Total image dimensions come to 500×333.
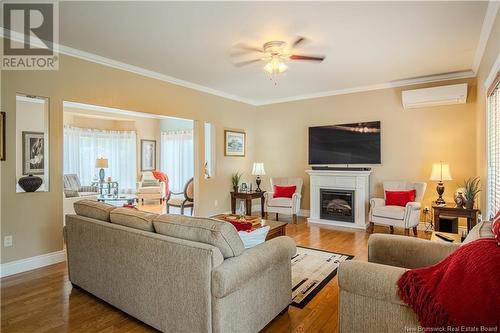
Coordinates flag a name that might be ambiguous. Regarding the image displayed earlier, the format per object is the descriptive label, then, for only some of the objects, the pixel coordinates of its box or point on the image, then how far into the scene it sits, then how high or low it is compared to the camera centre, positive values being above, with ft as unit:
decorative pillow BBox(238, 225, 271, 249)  6.87 -1.82
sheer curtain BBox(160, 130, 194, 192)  27.32 +0.67
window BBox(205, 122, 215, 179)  19.93 +0.98
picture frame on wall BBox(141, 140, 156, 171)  28.43 +0.87
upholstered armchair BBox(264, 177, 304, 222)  18.48 -2.55
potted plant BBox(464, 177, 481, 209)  13.34 -1.30
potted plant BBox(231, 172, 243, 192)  20.95 -1.22
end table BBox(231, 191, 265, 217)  19.74 -2.38
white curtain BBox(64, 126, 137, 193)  24.29 +0.92
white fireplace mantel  17.37 -1.46
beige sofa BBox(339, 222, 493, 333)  4.68 -2.35
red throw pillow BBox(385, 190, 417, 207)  15.47 -1.83
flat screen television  18.12 +1.39
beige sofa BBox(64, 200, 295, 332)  5.69 -2.46
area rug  8.79 -3.99
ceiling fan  11.15 +4.73
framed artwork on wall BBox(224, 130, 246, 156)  20.72 +1.59
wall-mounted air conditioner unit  14.71 +3.73
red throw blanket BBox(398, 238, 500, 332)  3.70 -1.80
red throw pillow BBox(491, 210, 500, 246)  4.38 -1.07
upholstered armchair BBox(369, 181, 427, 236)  14.51 -2.46
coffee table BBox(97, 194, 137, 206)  19.61 -2.55
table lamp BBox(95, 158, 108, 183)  24.27 -0.11
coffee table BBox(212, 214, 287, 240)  10.88 -2.58
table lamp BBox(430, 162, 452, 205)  14.57 -0.53
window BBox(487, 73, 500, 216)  9.40 +0.64
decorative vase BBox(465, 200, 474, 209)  13.32 -1.85
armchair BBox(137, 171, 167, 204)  25.63 -2.31
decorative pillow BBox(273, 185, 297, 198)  19.40 -1.89
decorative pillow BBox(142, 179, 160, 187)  26.58 -1.76
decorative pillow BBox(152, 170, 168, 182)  26.63 -1.18
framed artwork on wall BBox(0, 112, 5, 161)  10.16 +0.97
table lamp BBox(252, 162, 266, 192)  20.66 -0.37
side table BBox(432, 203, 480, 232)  13.16 -2.30
